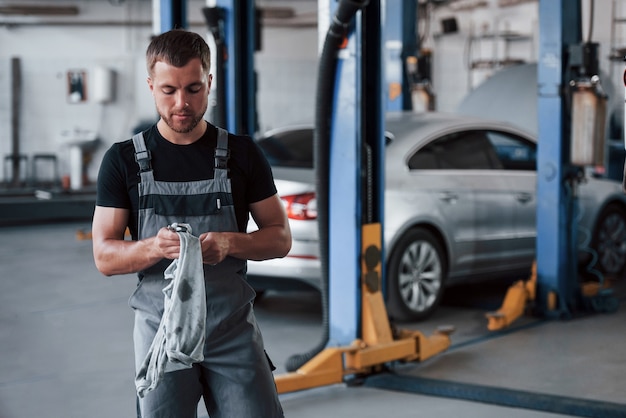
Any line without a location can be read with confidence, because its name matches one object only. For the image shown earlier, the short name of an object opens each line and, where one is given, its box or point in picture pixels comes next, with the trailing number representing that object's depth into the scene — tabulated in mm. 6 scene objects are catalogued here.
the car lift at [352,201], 4934
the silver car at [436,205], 6031
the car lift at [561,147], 6648
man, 2301
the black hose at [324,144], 4840
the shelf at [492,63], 15422
